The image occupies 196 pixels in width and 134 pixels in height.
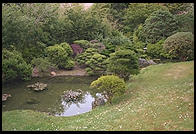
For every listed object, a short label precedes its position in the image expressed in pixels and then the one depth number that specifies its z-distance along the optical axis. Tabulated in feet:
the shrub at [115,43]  94.22
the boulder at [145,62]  95.71
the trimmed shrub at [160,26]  105.88
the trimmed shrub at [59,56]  89.51
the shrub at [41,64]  84.21
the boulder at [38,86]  72.90
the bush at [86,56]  91.25
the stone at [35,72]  85.08
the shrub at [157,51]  98.89
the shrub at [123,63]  71.31
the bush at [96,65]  86.26
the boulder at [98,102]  61.72
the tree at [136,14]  116.16
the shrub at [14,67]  67.12
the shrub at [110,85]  57.77
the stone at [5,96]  64.57
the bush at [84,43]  96.69
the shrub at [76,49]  96.48
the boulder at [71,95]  67.51
